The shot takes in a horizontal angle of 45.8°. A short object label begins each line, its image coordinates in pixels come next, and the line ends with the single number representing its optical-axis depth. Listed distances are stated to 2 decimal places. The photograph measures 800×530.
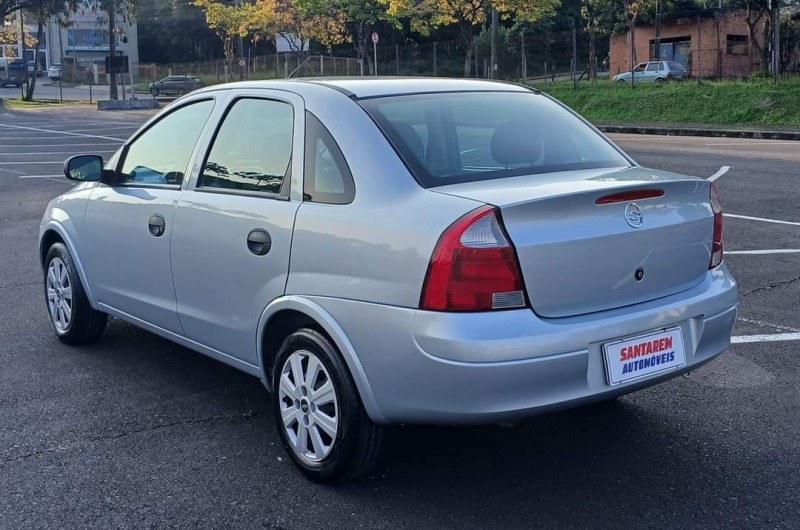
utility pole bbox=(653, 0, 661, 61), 42.57
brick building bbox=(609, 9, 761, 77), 39.94
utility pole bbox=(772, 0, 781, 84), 26.73
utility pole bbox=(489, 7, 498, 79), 34.49
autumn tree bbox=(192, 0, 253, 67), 56.50
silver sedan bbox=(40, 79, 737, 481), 3.45
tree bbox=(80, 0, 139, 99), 49.94
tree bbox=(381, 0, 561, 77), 37.75
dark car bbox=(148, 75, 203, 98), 63.31
